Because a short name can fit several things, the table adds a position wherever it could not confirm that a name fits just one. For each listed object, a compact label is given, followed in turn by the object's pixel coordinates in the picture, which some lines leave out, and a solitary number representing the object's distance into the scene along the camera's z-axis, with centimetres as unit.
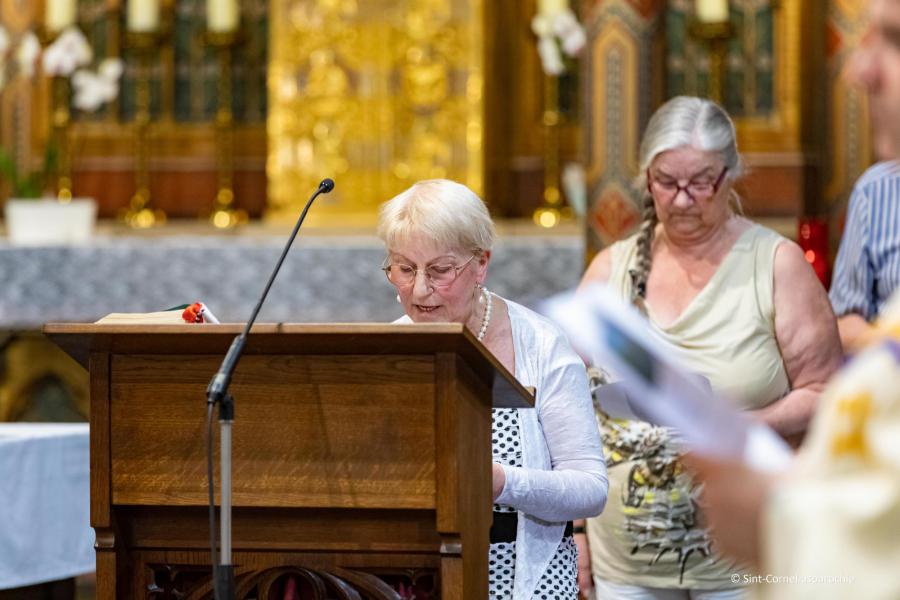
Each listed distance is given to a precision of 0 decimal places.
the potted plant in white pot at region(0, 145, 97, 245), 1154
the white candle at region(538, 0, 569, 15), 1142
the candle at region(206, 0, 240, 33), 1184
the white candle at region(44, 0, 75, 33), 1154
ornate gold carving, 1221
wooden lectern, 482
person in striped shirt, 711
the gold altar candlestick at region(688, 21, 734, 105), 1080
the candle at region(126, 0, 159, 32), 1187
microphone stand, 447
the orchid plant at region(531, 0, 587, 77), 1144
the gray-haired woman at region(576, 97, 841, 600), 636
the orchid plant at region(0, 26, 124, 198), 1181
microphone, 445
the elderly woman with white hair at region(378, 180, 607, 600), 557
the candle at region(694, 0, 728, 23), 1079
